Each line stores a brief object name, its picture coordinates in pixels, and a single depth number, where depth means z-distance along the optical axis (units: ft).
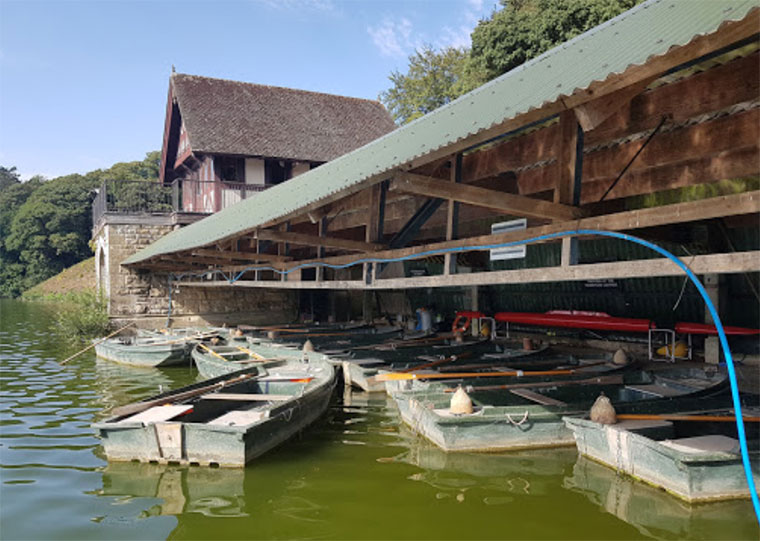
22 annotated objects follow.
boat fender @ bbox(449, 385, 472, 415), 21.62
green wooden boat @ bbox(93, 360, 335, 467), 19.84
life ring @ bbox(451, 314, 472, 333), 44.33
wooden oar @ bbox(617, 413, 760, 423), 19.25
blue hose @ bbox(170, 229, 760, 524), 10.30
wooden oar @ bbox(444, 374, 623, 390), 25.88
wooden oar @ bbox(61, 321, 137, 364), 46.73
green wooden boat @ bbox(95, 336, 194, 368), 45.80
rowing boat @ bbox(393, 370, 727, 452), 21.16
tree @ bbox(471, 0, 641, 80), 57.98
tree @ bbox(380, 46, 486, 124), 111.65
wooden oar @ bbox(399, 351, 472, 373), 32.14
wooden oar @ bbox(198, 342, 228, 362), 39.00
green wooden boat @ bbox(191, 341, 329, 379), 35.35
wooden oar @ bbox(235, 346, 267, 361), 38.28
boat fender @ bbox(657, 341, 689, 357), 31.40
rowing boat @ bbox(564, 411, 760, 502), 16.07
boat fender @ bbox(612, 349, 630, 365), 30.53
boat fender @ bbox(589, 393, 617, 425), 19.72
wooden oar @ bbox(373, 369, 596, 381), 28.32
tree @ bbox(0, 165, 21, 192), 248.65
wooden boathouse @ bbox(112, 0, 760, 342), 11.75
